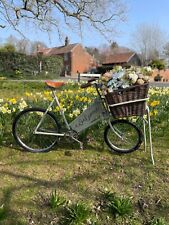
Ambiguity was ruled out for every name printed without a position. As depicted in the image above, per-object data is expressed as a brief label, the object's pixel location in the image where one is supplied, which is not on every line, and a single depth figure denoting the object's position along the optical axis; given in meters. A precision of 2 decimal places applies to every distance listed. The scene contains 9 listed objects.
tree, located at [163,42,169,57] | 58.85
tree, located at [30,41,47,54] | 50.50
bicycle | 3.77
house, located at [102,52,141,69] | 65.36
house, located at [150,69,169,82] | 43.27
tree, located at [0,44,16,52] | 41.47
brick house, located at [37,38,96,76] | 66.38
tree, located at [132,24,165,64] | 61.44
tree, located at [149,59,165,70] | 45.71
